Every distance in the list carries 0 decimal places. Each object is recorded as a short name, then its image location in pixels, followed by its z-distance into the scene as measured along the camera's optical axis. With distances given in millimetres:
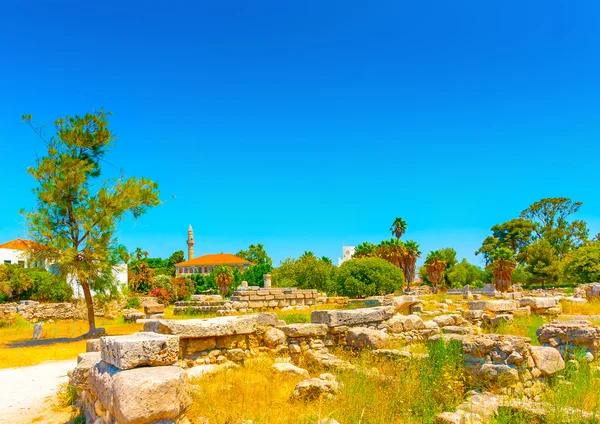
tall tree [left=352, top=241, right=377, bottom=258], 53575
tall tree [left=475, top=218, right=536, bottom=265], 68062
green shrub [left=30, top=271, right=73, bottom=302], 30359
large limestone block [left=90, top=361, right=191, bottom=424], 4414
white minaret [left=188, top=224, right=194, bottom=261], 89375
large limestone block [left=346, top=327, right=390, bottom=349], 8727
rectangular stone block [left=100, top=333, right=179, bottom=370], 5039
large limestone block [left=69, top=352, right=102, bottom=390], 6824
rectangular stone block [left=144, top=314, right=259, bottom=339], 7741
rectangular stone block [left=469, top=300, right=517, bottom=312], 15414
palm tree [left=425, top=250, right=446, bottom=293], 50906
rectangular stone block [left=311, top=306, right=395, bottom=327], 9719
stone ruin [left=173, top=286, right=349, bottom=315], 23297
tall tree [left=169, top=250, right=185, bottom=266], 84938
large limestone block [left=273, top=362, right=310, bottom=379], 7207
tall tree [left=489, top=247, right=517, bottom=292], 43406
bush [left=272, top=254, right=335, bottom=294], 37219
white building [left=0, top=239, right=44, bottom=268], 40772
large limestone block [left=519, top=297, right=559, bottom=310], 15502
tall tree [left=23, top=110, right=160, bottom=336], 15875
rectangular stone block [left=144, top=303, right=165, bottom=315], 22203
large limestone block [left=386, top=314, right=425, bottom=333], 10894
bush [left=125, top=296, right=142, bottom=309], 33162
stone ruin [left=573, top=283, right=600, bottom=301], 21766
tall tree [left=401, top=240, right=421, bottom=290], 52431
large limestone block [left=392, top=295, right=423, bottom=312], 17047
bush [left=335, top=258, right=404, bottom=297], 29625
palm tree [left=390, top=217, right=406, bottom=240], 63781
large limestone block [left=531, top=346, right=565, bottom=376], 6773
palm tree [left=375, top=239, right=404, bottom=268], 51438
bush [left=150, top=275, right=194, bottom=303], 38562
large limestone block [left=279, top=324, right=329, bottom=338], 9141
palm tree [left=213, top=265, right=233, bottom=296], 45562
